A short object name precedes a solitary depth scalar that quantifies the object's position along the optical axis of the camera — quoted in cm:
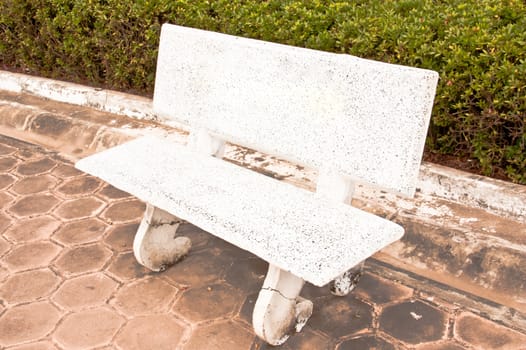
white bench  260
